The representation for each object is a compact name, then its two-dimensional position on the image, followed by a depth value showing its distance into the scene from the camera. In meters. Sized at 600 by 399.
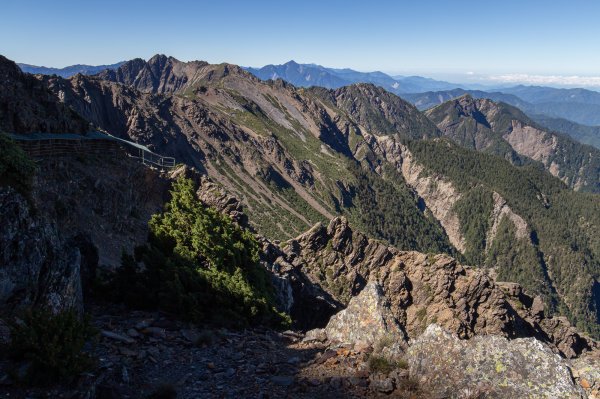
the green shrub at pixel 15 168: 15.10
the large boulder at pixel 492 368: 11.40
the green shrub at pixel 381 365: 13.37
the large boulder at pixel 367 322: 16.38
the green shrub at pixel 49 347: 10.04
